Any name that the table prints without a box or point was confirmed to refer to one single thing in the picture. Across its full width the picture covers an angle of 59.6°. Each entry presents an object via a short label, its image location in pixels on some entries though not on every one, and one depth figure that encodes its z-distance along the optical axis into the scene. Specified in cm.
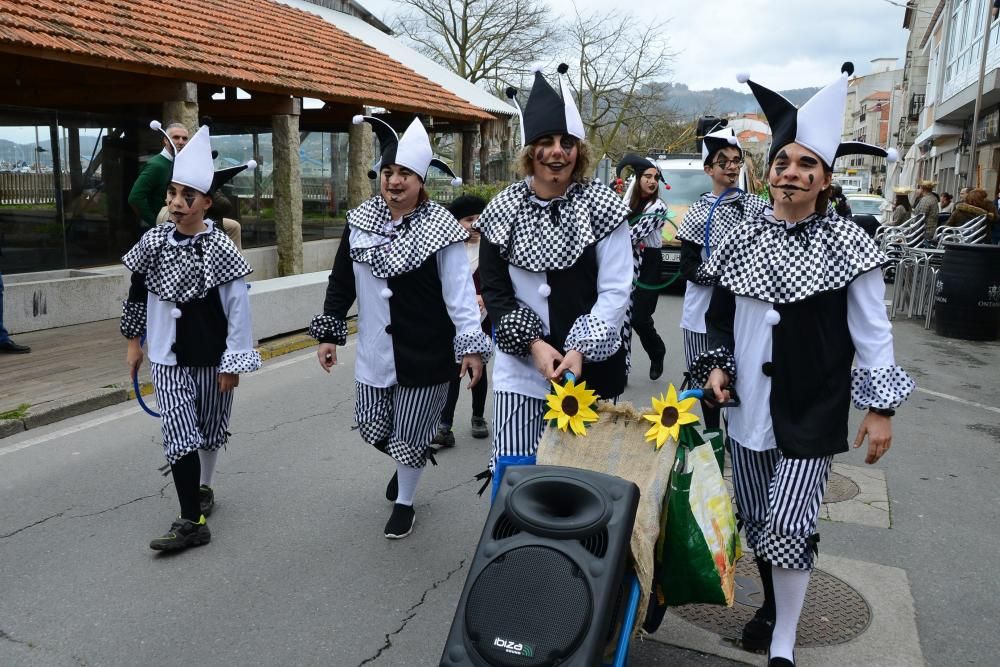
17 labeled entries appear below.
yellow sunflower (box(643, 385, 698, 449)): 260
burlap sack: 250
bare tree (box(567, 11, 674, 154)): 3878
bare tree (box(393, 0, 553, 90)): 3594
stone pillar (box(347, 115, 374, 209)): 1541
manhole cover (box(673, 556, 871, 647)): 341
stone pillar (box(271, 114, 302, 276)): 1327
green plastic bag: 259
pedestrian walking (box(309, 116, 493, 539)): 402
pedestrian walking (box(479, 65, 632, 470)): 327
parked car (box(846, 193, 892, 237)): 2533
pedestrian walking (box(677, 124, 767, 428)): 509
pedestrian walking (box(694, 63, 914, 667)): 285
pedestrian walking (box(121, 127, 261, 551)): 404
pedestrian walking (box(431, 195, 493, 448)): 568
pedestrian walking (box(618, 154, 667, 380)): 609
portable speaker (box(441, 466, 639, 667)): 213
